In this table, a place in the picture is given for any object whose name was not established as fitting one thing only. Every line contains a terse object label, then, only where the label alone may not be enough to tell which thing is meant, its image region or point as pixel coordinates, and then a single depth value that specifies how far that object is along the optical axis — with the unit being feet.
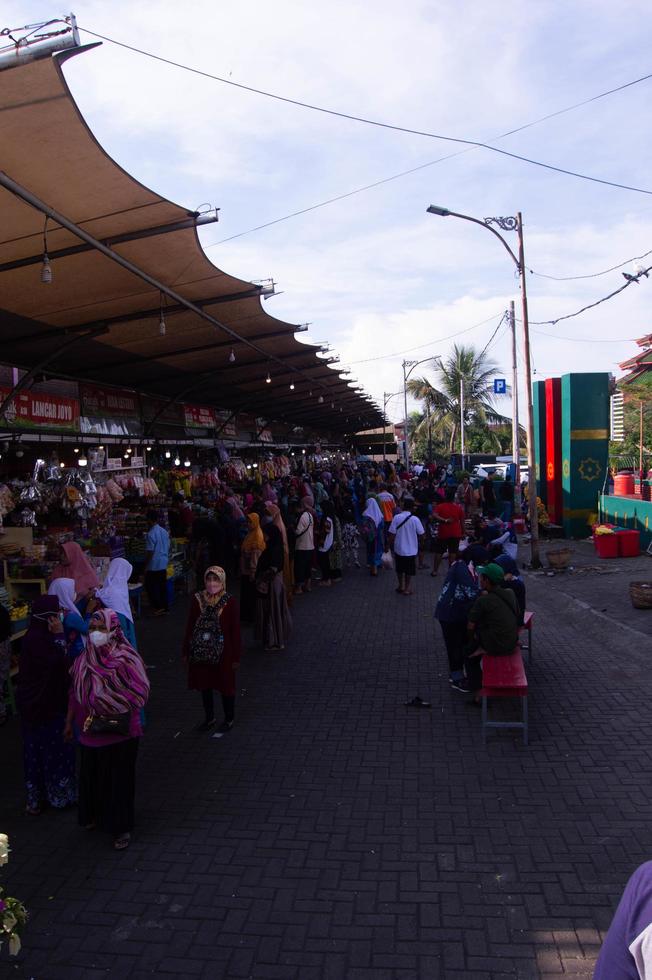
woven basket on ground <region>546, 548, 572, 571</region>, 46.21
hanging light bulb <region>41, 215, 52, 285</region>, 22.07
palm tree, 151.84
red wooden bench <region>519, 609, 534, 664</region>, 25.77
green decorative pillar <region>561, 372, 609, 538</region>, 58.75
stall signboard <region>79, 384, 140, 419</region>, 40.11
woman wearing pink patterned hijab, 15.01
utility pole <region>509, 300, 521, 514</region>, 68.13
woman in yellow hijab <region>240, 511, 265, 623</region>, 31.68
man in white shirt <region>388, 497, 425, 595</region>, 38.70
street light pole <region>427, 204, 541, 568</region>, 46.28
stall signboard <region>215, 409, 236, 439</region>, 67.97
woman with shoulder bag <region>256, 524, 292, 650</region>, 28.68
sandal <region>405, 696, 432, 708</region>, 22.80
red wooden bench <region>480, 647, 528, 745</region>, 19.42
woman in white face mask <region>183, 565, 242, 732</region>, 20.01
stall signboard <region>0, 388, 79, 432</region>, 31.19
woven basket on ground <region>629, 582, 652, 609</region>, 32.86
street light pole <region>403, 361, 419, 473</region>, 135.92
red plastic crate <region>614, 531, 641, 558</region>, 49.24
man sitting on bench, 21.24
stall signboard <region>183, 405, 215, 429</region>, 57.47
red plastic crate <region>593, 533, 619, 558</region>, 49.37
